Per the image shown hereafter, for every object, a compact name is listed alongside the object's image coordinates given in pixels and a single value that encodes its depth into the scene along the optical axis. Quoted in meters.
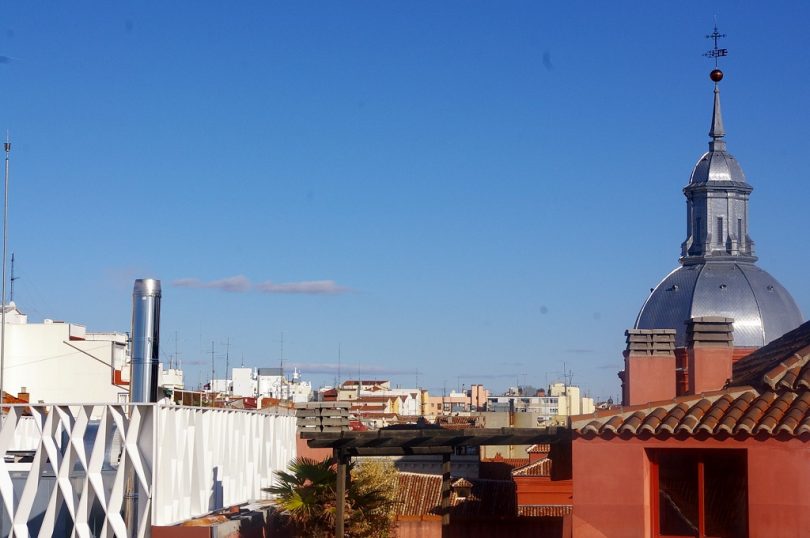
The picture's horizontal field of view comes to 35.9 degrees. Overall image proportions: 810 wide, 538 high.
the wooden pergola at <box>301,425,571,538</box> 18.20
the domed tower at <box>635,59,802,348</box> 67.38
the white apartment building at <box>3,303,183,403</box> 54.78
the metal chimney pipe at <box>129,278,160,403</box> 26.38
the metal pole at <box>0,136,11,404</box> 35.65
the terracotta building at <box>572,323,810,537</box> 14.52
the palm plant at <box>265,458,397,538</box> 21.52
